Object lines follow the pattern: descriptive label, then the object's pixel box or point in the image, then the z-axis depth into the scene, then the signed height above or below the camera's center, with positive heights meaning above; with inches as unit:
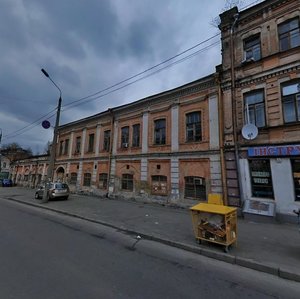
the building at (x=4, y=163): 2082.7 +184.9
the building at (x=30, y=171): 1217.8 +71.1
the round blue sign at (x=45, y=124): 623.8 +169.4
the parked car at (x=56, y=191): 664.6 -27.0
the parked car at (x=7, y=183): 1445.6 -12.2
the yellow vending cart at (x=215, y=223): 222.2 -40.5
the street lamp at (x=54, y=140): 595.2 +122.2
